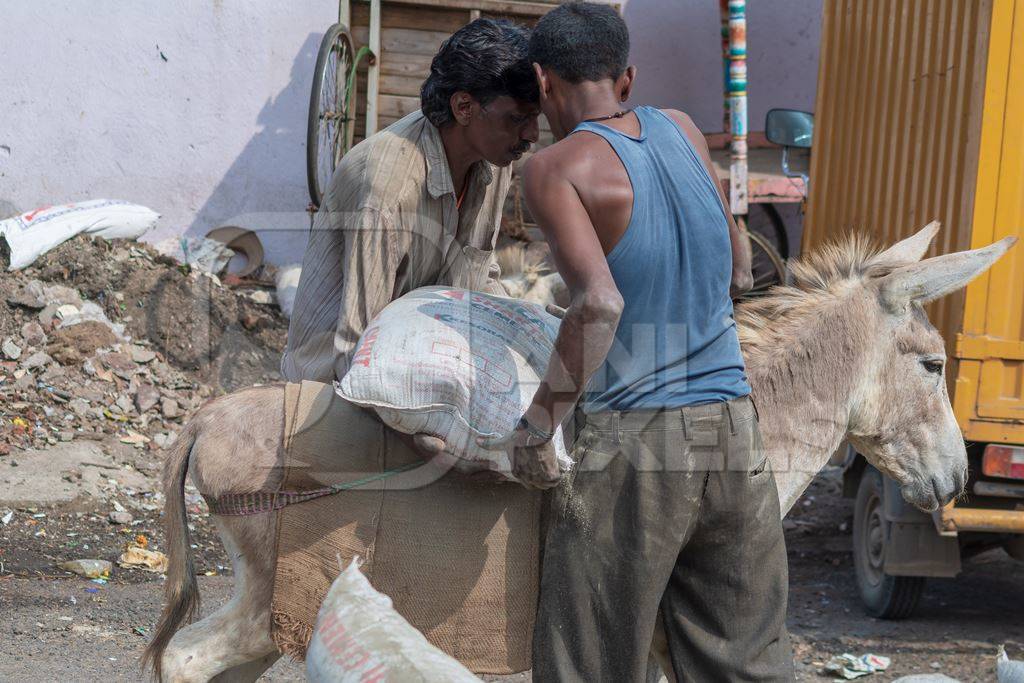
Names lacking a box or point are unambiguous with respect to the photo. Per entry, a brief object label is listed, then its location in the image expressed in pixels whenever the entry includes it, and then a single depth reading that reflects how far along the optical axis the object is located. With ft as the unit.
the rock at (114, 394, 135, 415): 44.21
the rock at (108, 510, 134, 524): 36.58
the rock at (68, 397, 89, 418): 42.96
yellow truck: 29.25
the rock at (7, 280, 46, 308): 46.32
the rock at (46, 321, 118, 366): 45.21
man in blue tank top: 14.93
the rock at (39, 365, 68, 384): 44.27
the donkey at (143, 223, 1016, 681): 18.39
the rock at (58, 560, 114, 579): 32.78
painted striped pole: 49.47
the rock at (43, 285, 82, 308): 47.57
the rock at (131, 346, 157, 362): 46.93
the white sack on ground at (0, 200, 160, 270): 47.83
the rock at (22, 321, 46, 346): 45.55
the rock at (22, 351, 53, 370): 44.45
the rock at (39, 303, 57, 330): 46.44
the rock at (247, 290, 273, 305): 52.85
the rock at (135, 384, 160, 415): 44.50
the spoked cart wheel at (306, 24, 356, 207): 48.98
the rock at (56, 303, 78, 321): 46.93
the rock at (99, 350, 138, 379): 45.93
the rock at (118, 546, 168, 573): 33.76
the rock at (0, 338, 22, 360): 44.65
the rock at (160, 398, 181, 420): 44.52
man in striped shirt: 18.15
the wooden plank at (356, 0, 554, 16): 51.49
